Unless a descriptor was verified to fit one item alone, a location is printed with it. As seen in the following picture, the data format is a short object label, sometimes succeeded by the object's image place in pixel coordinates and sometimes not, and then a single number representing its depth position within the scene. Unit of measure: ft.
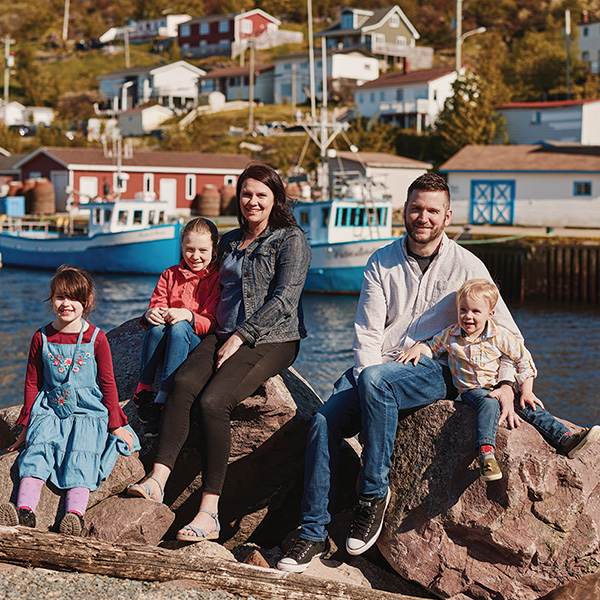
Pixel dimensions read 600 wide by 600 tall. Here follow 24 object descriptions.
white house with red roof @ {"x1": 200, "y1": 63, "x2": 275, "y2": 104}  240.53
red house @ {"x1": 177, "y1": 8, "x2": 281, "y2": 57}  299.17
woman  15.23
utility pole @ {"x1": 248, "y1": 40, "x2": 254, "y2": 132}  198.18
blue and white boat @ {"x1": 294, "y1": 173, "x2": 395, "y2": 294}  90.58
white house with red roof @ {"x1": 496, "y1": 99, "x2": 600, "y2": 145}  143.18
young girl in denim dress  15.53
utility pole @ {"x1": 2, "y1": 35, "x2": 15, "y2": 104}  264.93
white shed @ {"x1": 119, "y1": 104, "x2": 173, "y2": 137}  220.23
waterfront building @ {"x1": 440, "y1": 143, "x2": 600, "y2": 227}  107.86
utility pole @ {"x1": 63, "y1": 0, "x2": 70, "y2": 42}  349.74
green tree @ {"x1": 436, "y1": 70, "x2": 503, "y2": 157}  142.51
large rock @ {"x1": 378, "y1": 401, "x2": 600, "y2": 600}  14.80
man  14.93
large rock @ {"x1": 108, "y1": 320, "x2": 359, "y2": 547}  16.93
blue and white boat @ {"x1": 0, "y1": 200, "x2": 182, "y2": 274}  106.01
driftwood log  13.53
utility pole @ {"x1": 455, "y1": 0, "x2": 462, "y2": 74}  163.53
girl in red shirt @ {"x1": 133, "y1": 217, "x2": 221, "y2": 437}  16.40
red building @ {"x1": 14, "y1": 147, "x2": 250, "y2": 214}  148.36
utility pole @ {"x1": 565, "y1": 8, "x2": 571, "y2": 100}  172.25
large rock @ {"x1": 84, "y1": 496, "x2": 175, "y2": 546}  14.70
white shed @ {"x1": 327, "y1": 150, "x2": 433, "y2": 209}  130.41
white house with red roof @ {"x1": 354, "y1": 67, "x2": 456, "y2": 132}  179.63
